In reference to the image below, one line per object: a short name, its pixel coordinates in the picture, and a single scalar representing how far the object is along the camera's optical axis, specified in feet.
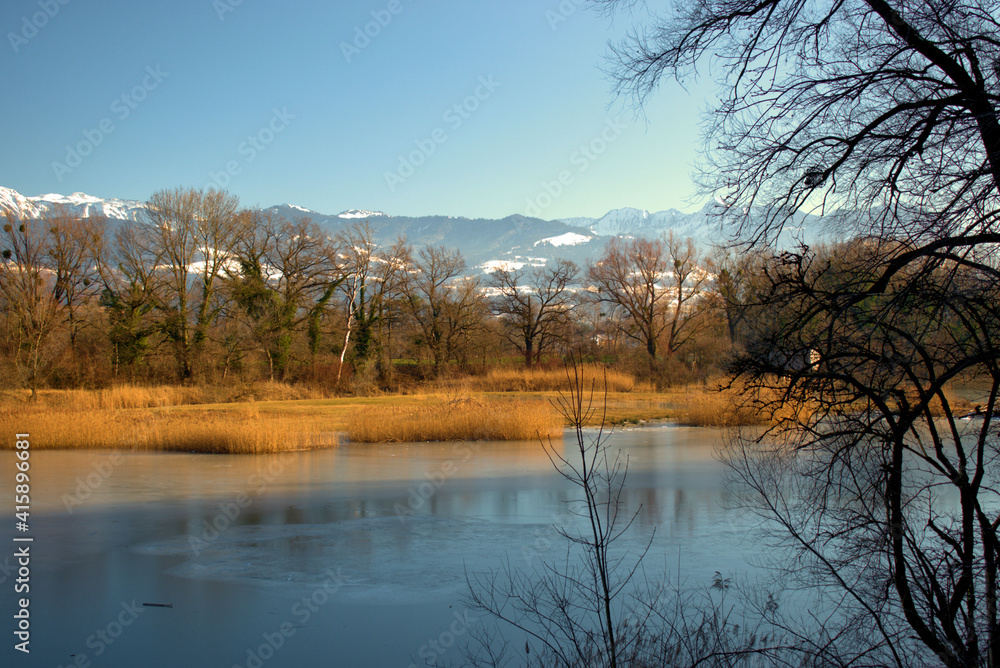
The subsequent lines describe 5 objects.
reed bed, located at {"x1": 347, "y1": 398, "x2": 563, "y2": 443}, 58.03
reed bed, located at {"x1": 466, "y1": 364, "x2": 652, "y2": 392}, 108.74
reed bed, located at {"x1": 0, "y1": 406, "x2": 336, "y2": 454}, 52.08
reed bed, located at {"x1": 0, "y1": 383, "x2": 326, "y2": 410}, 81.15
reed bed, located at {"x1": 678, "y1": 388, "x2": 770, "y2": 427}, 63.41
